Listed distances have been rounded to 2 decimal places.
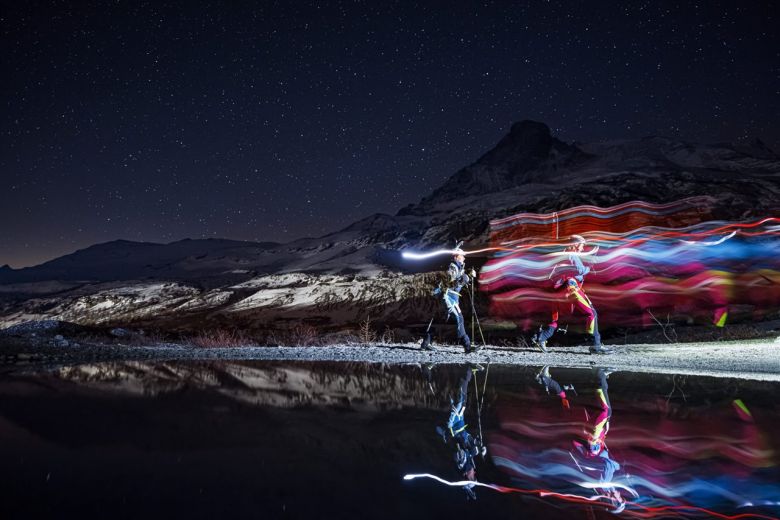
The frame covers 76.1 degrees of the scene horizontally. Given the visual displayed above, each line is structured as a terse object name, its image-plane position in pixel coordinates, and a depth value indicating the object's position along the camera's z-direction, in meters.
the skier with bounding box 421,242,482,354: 14.83
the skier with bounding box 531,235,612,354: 14.79
